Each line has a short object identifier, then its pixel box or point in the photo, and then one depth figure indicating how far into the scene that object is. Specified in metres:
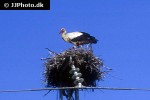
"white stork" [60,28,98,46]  20.52
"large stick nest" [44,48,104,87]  19.45
